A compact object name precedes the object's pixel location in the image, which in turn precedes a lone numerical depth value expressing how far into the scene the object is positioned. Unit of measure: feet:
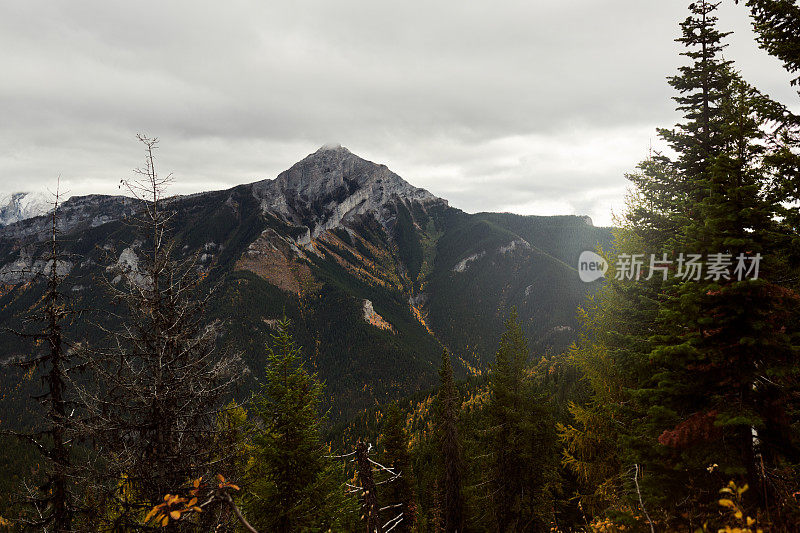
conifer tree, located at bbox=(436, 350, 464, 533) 83.92
